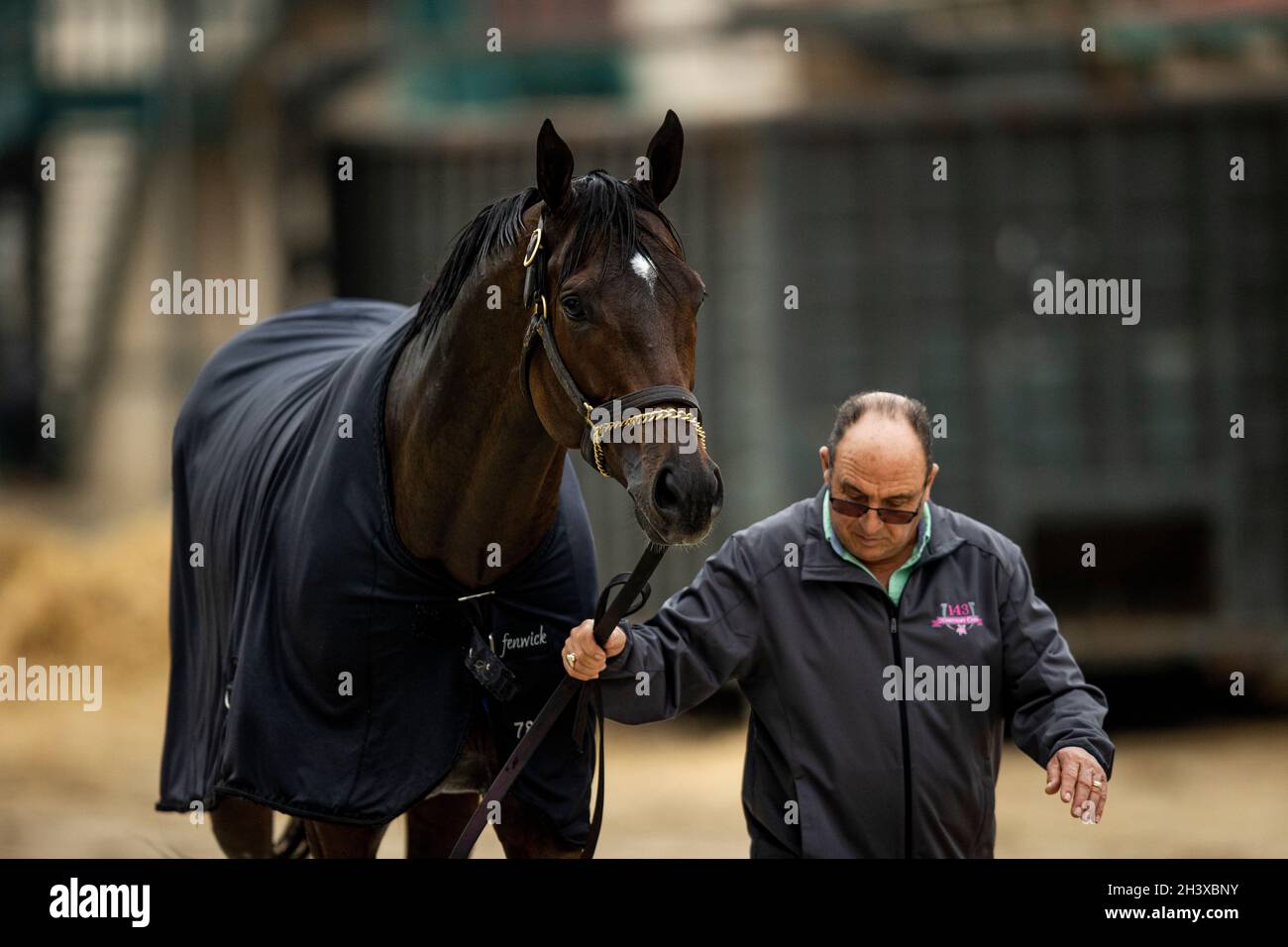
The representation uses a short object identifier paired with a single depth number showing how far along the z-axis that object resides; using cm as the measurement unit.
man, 569
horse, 513
